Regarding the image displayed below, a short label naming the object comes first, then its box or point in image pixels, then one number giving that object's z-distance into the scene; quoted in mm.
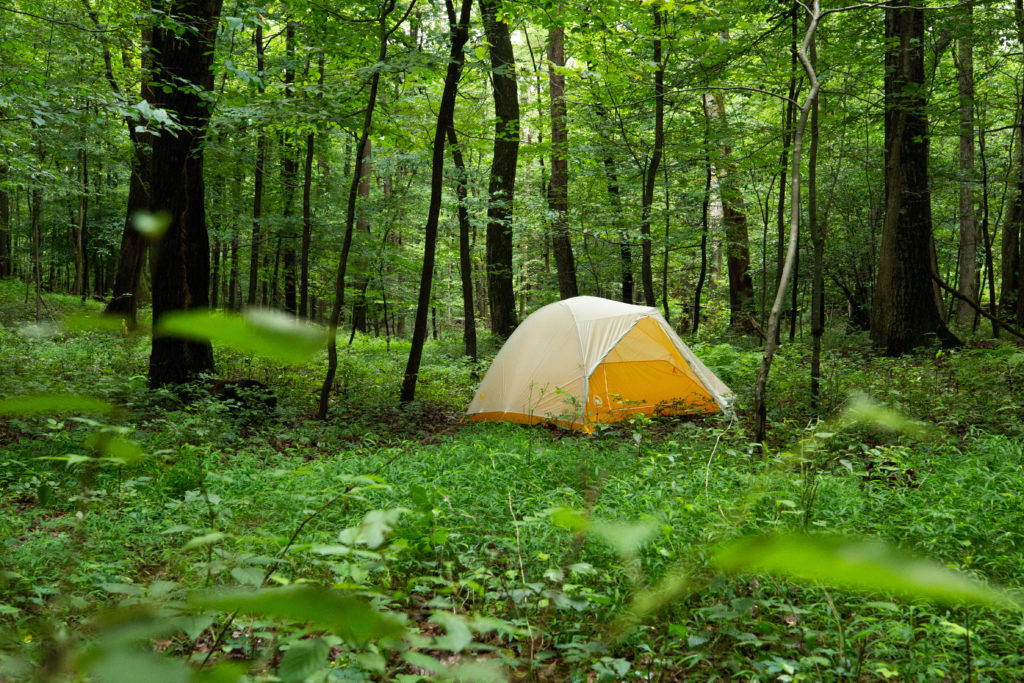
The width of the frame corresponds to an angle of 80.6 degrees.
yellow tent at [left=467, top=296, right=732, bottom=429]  7457
